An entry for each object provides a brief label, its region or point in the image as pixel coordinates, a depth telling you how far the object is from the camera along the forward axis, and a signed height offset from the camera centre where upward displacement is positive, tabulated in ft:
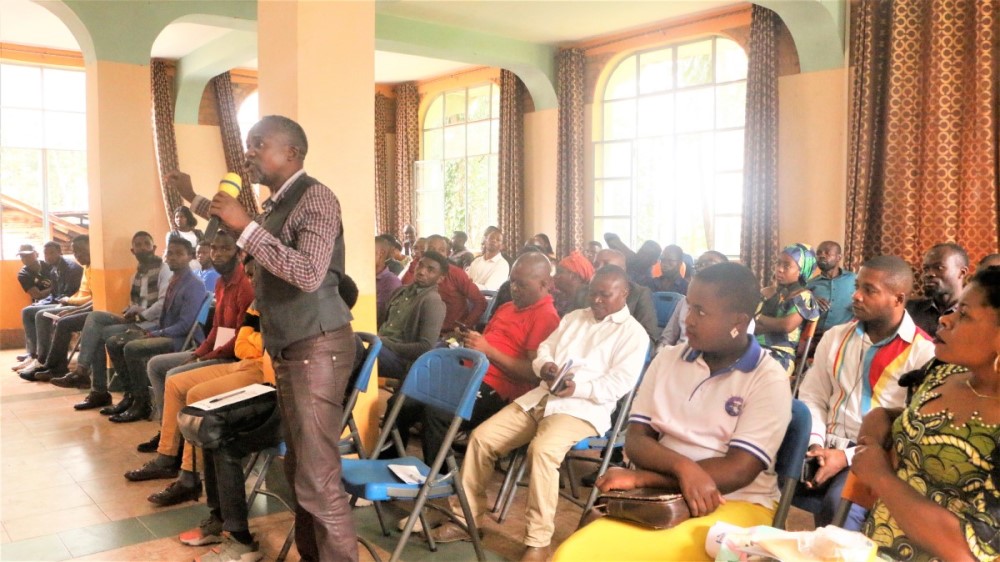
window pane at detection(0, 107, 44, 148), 31.65 +4.67
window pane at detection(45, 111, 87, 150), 32.73 +4.74
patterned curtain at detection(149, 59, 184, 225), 33.60 +4.97
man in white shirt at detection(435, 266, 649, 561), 9.68 -2.32
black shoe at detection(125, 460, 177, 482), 12.97 -4.02
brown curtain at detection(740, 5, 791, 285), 23.66 +2.83
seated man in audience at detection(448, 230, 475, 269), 27.04 -0.39
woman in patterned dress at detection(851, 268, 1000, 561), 5.07 -1.57
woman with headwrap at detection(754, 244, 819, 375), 13.23 -1.47
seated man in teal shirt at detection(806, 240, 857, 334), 15.99 -1.10
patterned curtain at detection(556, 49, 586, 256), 30.42 +3.45
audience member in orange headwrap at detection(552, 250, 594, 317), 15.80 -1.10
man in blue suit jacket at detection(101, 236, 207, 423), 16.90 -2.08
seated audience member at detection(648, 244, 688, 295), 19.11 -0.86
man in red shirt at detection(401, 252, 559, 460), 11.80 -1.58
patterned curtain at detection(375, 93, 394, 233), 40.29 +3.21
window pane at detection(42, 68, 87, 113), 32.60 +6.50
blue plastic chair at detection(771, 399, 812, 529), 6.46 -1.91
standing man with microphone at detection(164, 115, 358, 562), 7.91 -0.88
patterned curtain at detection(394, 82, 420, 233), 39.68 +4.94
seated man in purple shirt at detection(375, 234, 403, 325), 17.38 -1.07
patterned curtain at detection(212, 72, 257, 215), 35.55 +5.33
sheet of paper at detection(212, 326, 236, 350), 13.48 -1.74
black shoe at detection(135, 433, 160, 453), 14.71 -4.04
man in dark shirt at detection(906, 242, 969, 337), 12.68 -0.72
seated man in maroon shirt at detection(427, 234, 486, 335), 17.28 -1.38
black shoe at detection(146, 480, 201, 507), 11.79 -4.02
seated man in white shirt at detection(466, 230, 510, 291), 24.91 -0.96
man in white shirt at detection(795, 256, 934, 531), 8.35 -1.35
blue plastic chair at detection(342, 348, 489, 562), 8.87 -2.70
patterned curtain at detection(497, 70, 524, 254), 32.78 +3.69
